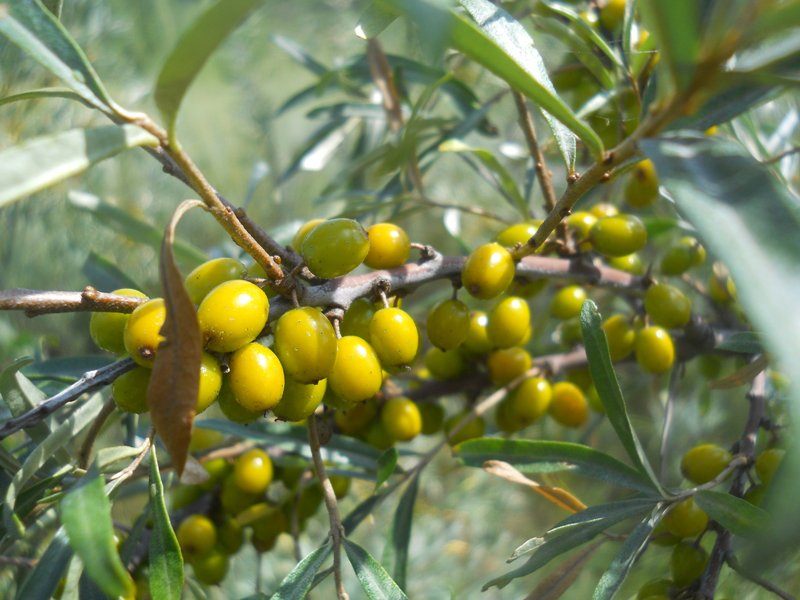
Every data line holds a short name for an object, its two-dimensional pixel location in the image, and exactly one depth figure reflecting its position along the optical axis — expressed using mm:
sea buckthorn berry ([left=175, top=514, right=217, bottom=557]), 151
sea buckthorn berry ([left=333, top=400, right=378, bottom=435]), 154
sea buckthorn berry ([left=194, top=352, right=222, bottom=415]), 99
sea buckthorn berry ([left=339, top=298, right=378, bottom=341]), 120
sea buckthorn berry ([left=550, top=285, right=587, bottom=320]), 163
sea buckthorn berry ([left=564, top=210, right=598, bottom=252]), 144
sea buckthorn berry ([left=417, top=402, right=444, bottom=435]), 165
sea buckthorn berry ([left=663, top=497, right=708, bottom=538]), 126
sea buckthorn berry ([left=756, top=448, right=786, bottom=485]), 123
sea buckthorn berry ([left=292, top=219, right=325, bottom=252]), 122
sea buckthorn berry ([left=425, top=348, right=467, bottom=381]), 159
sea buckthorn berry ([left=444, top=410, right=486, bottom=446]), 156
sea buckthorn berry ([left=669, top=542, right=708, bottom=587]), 126
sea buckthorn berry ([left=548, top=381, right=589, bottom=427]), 165
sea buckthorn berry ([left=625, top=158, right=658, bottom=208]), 160
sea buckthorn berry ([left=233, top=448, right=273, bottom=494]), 148
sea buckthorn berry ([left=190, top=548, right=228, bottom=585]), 154
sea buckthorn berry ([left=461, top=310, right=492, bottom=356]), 153
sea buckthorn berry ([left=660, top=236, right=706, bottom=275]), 164
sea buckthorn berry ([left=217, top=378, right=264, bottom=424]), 108
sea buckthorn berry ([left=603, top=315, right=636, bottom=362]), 158
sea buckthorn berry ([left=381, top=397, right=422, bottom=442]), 148
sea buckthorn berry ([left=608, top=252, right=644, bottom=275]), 166
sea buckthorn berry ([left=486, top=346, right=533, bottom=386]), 157
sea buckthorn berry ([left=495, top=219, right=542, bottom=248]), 138
